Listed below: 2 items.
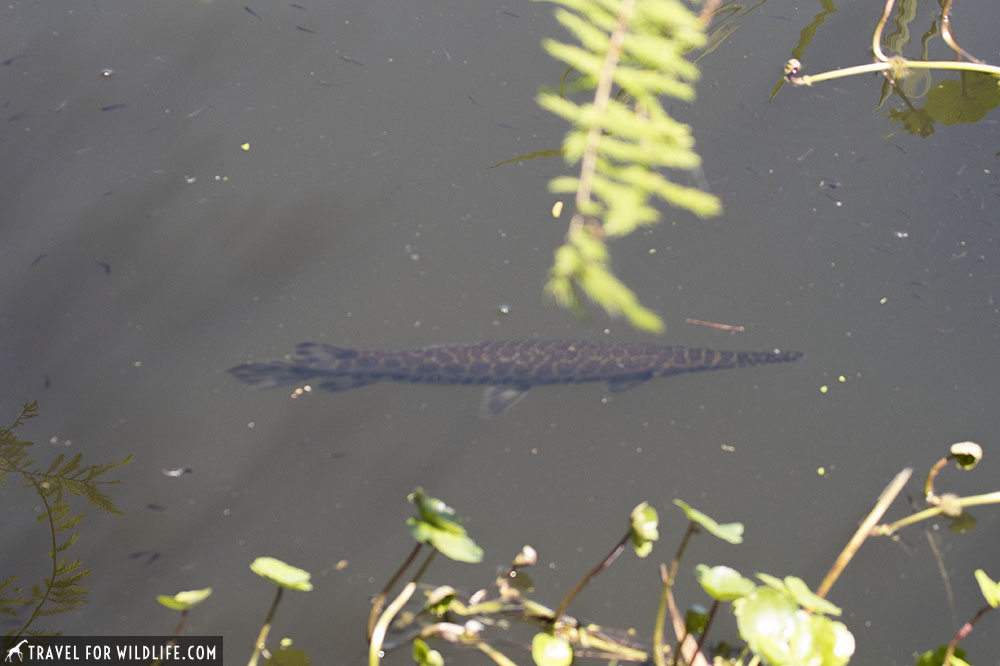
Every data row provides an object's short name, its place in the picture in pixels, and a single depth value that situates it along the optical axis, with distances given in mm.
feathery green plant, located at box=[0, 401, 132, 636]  2967
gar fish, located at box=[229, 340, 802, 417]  3561
